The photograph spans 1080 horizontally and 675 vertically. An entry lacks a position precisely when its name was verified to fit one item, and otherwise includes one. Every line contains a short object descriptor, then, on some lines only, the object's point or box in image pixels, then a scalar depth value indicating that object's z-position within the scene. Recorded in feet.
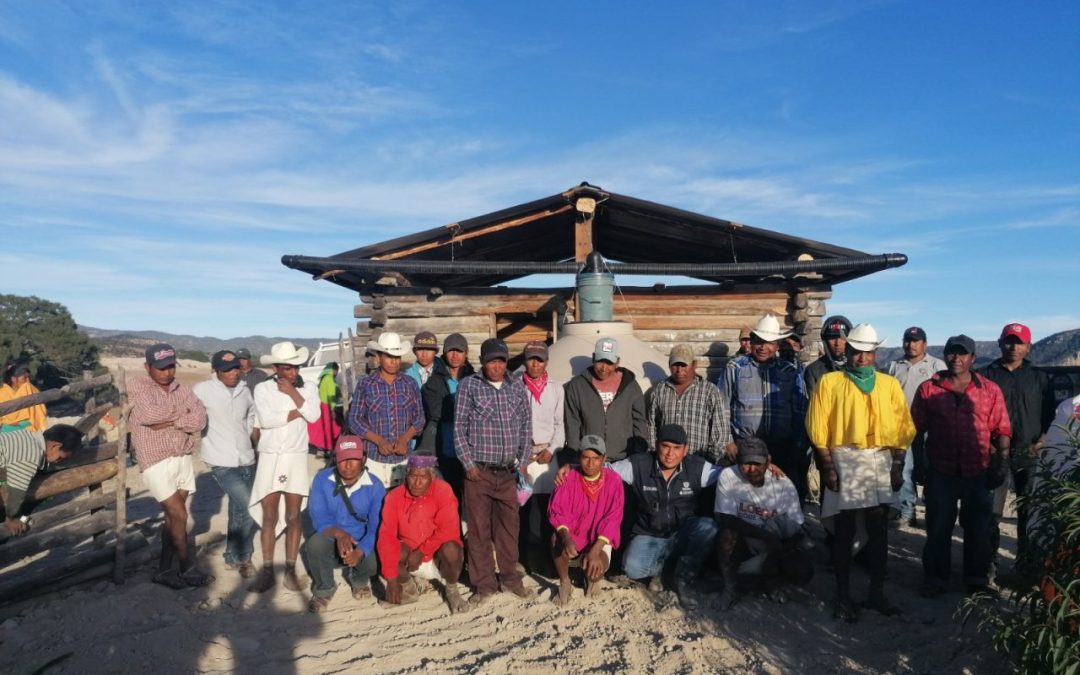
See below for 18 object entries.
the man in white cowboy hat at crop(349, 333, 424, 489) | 17.87
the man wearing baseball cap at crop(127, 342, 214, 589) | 17.12
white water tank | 20.65
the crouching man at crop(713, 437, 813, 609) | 16.06
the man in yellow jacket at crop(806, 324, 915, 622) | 15.33
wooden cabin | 27.63
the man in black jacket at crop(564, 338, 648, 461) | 17.88
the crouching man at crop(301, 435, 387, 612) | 16.66
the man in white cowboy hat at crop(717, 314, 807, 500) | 18.20
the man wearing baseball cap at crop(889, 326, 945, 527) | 20.05
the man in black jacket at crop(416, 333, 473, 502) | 18.62
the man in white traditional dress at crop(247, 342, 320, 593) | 17.79
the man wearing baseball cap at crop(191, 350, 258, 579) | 18.92
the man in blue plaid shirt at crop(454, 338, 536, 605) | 16.78
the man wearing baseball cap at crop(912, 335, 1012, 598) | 15.94
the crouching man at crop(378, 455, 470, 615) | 16.55
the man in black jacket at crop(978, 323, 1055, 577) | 17.53
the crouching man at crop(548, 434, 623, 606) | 16.33
